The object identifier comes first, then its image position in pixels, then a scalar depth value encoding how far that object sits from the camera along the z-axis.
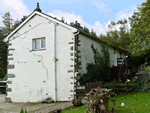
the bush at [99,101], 4.91
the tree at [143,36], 13.41
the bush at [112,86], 9.09
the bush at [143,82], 8.88
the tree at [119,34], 30.26
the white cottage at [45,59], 9.84
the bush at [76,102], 7.22
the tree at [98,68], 10.26
